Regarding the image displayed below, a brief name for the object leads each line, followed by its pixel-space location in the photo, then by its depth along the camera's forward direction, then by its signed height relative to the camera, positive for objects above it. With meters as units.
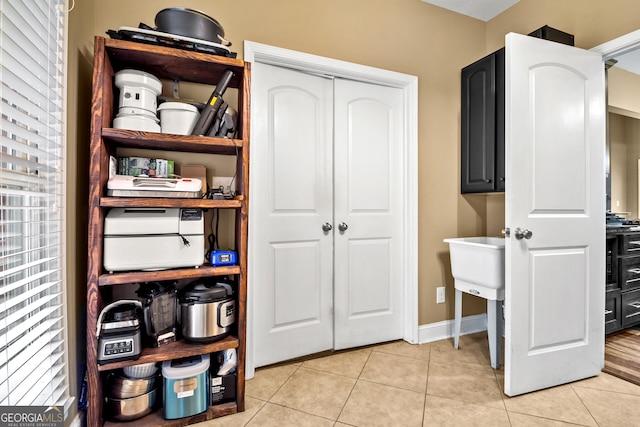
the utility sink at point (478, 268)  2.09 -0.37
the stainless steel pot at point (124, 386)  1.52 -0.80
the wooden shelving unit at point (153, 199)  1.42 +0.14
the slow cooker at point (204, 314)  1.59 -0.49
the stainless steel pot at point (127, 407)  1.52 -0.90
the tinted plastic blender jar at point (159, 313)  1.56 -0.48
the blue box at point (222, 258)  1.68 -0.23
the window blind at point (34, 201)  1.03 +0.04
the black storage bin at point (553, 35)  2.04 +1.10
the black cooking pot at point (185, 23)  1.53 +0.88
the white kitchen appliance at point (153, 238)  1.47 -0.12
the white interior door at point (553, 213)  1.84 -0.01
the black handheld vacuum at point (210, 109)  1.63 +0.51
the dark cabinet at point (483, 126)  2.31 +0.64
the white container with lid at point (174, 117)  1.63 +0.47
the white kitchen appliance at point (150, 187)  1.47 +0.12
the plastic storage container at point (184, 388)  1.55 -0.83
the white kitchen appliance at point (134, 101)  1.53 +0.52
